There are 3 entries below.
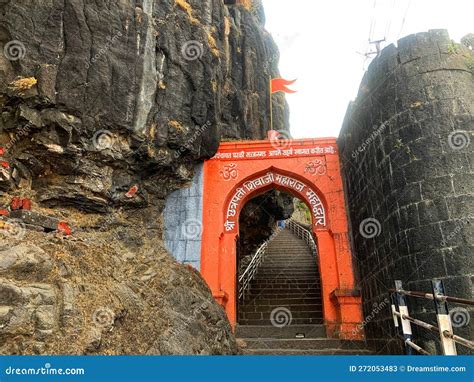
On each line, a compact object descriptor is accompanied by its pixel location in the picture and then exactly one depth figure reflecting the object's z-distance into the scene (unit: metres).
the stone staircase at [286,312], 7.55
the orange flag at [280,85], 12.52
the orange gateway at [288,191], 8.44
